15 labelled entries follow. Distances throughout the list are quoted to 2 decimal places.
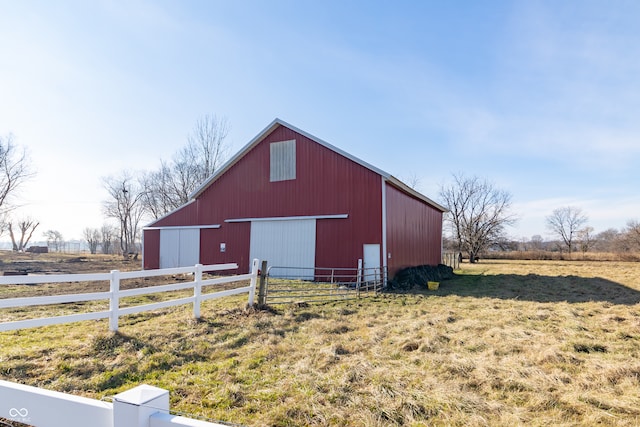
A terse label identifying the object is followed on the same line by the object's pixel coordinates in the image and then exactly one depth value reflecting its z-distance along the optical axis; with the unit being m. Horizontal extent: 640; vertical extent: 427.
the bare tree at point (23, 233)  55.56
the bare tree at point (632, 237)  53.08
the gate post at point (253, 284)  8.53
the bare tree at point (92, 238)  70.56
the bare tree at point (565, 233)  66.12
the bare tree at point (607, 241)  57.94
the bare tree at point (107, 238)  66.12
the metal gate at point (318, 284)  10.56
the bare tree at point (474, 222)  44.75
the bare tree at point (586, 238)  62.70
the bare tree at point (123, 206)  49.66
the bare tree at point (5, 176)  39.88
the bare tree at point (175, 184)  37.25
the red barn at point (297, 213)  14.95
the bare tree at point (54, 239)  75.38
